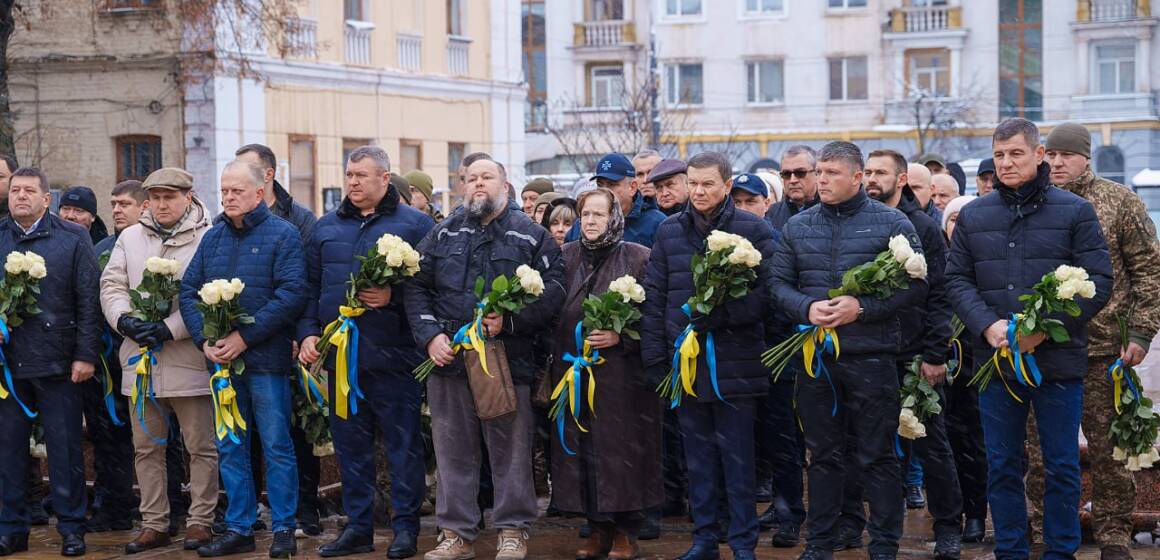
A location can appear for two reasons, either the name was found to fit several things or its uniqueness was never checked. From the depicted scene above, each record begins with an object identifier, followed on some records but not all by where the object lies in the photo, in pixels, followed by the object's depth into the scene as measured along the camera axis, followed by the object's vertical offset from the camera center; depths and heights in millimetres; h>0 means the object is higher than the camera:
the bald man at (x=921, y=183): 10531 +136
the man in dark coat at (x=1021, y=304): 7711 -502
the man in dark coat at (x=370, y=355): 8945 -803
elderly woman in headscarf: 8672 -1210
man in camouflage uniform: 8188 -576
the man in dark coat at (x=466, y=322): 8688 -706
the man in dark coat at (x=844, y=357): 7973 -765
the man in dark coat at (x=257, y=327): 8898 -631
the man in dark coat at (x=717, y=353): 8359 -775
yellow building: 25422 +2149
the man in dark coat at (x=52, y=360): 9258 -831
